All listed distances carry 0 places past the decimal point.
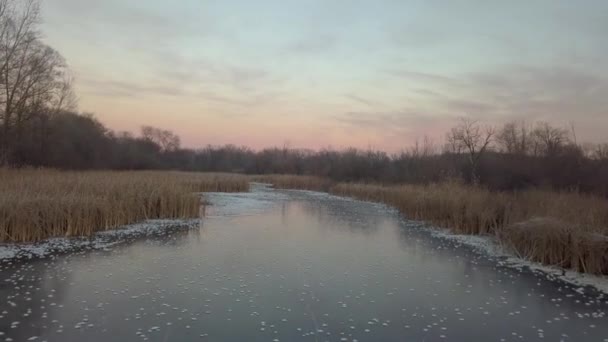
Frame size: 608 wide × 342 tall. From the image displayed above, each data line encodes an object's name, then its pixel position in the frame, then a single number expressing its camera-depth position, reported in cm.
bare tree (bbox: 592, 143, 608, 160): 2170
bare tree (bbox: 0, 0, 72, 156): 1984
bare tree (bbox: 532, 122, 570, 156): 2844
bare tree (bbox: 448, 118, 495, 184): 2478
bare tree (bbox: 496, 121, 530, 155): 3162
